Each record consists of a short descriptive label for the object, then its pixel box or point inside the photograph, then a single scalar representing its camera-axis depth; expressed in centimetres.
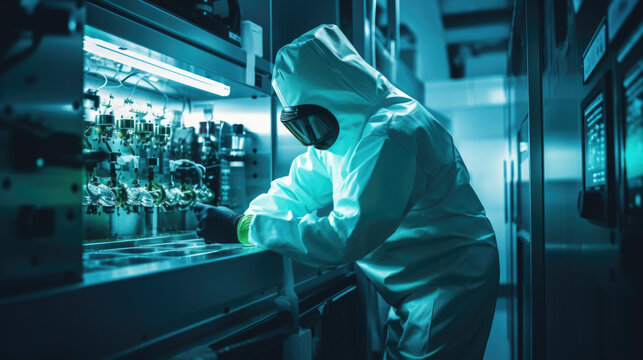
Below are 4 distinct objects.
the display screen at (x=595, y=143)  79
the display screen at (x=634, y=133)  61
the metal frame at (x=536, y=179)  151
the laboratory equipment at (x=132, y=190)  73
